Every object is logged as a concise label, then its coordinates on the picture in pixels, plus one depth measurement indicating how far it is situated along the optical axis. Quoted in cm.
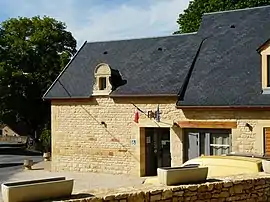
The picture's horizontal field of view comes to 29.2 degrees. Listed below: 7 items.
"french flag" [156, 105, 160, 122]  2275
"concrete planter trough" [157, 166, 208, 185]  809
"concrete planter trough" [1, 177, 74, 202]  638
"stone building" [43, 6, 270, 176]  2072
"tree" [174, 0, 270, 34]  3481
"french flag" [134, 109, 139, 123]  2334
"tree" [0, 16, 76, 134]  4488
